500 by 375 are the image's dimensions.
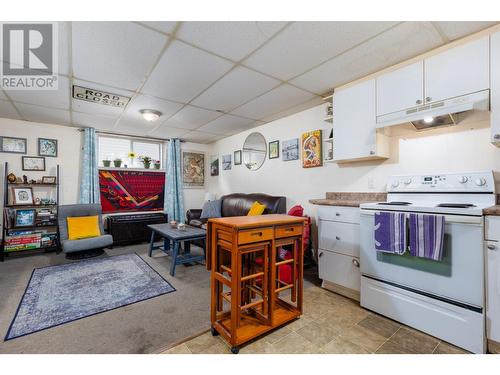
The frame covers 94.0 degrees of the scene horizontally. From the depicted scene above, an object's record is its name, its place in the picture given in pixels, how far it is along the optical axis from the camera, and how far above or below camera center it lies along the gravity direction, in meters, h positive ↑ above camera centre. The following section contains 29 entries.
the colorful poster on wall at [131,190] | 4.80 -0.04
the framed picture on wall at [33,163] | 4.05 +0.45
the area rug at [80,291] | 1.99 -1.11
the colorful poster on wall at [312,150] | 3.34 +0.56
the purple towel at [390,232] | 1.82 -0.37
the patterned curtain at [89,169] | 4.43 +0.36
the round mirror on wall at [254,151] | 4.41 +0.72
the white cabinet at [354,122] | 2.39 +0.70
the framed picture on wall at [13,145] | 3.91 +0.75
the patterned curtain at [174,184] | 5.33 +0.09
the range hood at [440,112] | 1.72 +0.61
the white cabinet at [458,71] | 1.73 +0.91
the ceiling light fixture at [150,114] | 3.56 +1.15
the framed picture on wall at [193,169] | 5.78 +0.47
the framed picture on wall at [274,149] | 4.08 +0.67
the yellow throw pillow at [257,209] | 3.61 -0.34
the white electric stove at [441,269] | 1.55 -0.63
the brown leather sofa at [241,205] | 3.67 -0.31
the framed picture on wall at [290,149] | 3.74 +0.63
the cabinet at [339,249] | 2.29 -0.65
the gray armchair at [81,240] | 3.50 -0.72
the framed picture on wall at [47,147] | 4.19 +0.76
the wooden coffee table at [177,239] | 3.03 -0.68
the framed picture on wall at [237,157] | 5.02 +0.66
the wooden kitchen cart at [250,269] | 1.56 -0.62
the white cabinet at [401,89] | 2.04 +0.90
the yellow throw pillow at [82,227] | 3.79 -0.65
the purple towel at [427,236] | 1.64 -0.36
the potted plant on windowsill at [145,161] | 5.26 +0.62
